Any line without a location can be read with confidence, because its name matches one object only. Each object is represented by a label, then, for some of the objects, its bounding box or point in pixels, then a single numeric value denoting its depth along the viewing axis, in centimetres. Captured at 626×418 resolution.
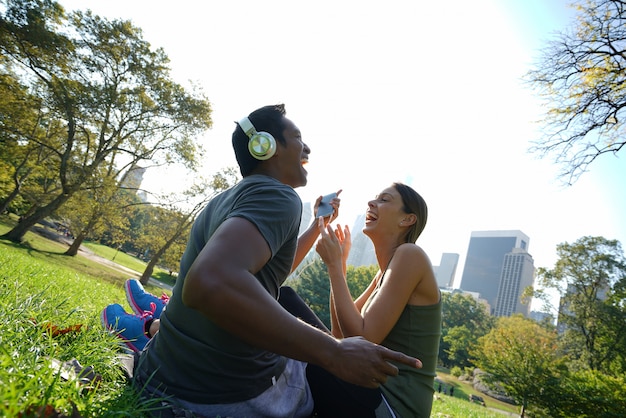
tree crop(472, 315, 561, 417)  1407
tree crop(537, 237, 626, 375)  2322
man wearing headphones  108
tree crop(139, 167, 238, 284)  2320
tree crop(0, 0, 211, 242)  1534
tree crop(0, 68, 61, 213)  1653
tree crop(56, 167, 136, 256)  1923
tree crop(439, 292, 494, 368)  4944
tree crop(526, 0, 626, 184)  782
